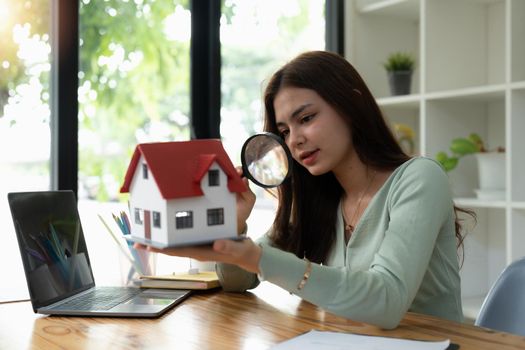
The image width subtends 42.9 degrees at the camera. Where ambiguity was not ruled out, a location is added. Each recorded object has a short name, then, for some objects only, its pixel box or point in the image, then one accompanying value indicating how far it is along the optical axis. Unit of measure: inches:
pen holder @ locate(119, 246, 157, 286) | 67.9
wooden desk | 44.2
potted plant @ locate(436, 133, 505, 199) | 94.8
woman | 46.4
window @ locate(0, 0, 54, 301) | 83.4
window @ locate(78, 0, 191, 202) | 91.4
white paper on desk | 41.1
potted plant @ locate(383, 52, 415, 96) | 107.9
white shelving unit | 101.5
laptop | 53.2
